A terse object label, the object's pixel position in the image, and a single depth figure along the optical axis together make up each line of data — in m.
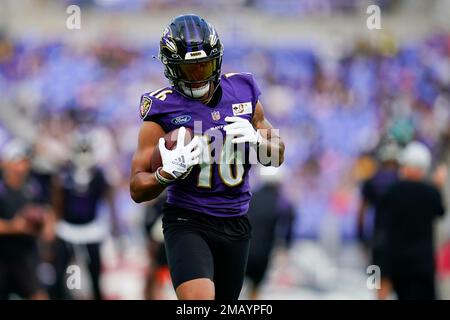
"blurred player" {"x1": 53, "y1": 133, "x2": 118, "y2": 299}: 19.17
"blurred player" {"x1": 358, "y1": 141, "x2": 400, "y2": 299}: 16.39
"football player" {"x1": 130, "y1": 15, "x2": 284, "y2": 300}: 9.27
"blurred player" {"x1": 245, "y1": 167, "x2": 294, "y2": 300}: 18.56
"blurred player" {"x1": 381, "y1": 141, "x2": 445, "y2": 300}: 14.98
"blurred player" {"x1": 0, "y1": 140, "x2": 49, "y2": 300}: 16.08
